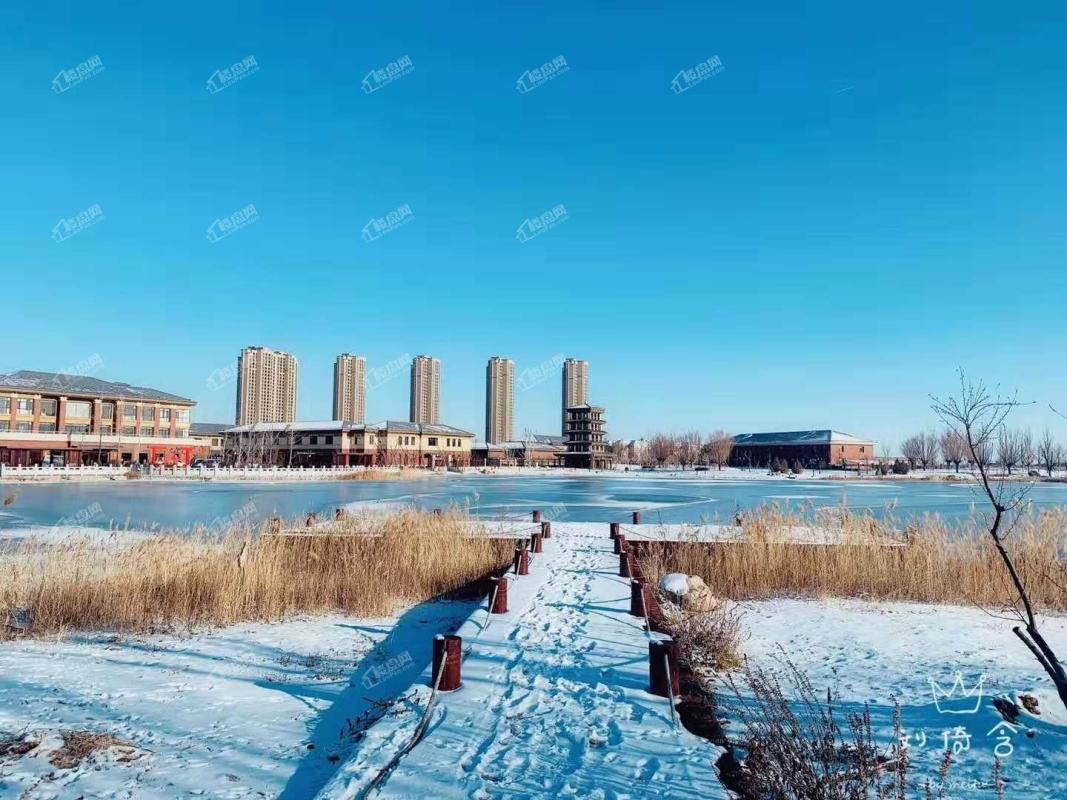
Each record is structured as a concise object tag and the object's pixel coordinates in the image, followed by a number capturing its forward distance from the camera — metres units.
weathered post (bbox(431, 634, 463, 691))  4.43
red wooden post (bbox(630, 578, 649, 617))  6.28
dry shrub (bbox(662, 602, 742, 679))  5.59
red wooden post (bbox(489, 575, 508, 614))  6.45
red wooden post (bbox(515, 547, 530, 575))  8.35
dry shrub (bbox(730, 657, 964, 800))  2.73
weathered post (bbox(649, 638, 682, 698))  4.29
